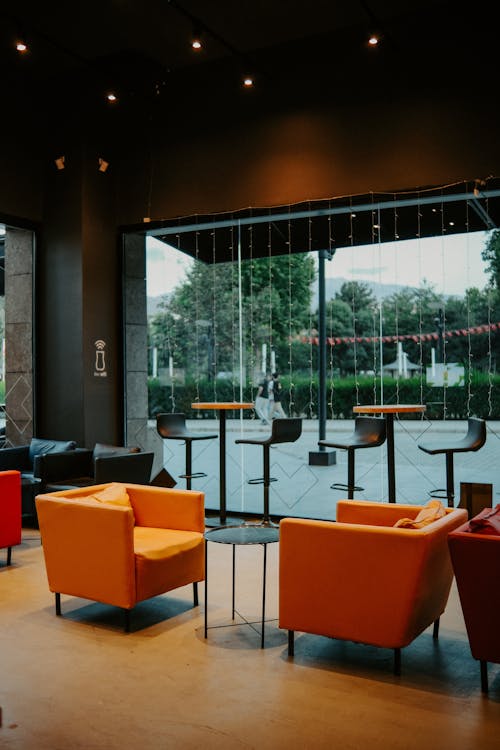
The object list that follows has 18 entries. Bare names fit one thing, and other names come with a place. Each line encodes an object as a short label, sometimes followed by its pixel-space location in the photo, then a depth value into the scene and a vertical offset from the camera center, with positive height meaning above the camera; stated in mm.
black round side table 4016 -912
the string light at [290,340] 7371 +437
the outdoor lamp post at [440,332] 6668 +464
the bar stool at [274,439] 6707 -556
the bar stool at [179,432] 7199 -528
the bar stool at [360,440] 6305 -540
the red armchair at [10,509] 5641 -1026
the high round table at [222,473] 7180 -938
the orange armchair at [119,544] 4219 -1026
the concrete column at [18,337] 8312 +543
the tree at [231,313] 7367 +757
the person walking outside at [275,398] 7449 -176
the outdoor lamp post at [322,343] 7219 +389
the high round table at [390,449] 6104 -600
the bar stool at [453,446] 5879 -556
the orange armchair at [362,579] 3459 -1007
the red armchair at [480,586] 3240 -959
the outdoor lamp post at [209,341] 7844 +454
